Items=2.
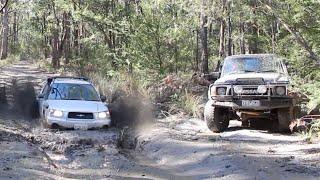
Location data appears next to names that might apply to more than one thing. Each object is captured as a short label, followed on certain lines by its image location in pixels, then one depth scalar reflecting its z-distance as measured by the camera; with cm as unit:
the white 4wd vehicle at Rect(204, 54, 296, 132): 1152
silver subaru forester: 1270
